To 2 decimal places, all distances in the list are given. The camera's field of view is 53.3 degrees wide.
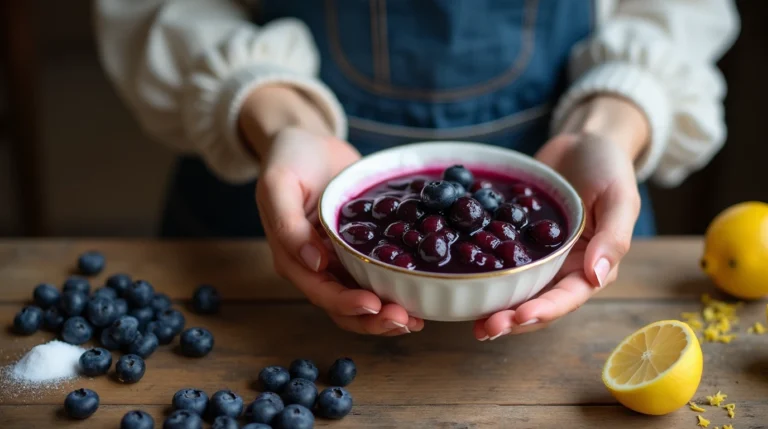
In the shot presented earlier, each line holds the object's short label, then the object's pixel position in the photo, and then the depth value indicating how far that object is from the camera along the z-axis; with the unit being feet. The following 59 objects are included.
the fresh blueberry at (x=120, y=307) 3.47
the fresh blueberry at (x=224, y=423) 2.80
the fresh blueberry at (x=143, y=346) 3.27
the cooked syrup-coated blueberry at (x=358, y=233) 3.07
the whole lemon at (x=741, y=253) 3.56
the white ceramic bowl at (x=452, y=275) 2.82
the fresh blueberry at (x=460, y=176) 3.39
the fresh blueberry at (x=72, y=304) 3.48
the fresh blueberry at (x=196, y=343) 3.28
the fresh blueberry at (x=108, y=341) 3.32
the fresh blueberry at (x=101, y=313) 3.41
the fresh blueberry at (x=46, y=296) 3.59
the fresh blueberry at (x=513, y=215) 3.14
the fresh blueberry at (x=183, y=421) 2.80
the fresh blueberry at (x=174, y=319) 3.41
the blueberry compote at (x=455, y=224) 2.91
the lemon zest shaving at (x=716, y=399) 3.00
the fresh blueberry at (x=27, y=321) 3.43
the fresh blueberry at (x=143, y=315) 3.47
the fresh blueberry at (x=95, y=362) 3.16
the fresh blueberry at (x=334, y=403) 2.93
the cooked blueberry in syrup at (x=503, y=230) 3.01
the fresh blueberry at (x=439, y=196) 3.11
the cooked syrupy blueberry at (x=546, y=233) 3.03
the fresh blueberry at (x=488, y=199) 3.22
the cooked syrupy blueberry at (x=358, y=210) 3.25
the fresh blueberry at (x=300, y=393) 2.97
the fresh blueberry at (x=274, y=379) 3.07
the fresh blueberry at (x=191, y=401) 2.93
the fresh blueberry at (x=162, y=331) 3.37
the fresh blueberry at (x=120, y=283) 3.72
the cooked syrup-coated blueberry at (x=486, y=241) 2.96
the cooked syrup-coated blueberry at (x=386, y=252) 2.93
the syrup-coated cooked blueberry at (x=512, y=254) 2.88
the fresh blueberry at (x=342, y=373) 3.11
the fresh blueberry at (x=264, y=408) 2.88
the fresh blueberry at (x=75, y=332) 3.36
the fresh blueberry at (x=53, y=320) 3.46
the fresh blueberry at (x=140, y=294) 3.57
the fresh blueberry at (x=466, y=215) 3.05
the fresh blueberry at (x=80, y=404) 2.89
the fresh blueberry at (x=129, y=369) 3.11
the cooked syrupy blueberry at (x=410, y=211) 3.14
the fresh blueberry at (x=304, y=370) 3.13
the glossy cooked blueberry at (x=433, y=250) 2.90
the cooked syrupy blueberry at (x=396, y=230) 3.07
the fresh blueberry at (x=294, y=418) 2.83
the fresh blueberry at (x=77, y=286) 3.67
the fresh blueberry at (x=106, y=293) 3.59
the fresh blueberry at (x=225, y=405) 2.91
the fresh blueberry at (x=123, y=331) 3.30
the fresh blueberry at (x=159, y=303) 3.58
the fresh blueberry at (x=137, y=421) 2.81
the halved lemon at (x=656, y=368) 2.84
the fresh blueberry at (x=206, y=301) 3.61
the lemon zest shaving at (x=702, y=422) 2.88
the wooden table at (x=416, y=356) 2.97
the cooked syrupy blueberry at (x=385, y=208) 3.21
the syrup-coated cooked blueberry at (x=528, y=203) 3.28
